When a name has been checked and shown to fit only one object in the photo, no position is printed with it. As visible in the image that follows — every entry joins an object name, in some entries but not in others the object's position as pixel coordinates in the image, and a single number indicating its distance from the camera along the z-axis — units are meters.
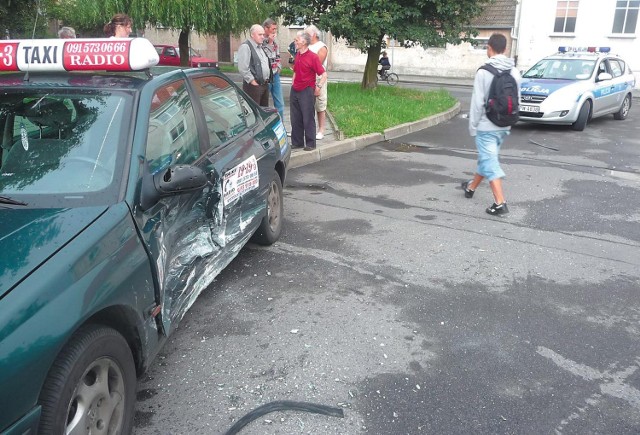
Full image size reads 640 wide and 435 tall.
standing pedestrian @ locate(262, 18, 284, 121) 9.57
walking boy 6.26
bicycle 25.88
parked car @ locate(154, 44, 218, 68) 27.94
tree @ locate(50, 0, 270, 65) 17.98
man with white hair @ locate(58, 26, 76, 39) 7.46
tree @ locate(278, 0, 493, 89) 14.52
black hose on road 2.97
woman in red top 8.48
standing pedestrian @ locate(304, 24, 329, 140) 8.66
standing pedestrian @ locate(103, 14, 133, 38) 6.80
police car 12.24
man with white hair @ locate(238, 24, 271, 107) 8.84
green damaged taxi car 2.08
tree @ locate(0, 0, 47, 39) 9.27
